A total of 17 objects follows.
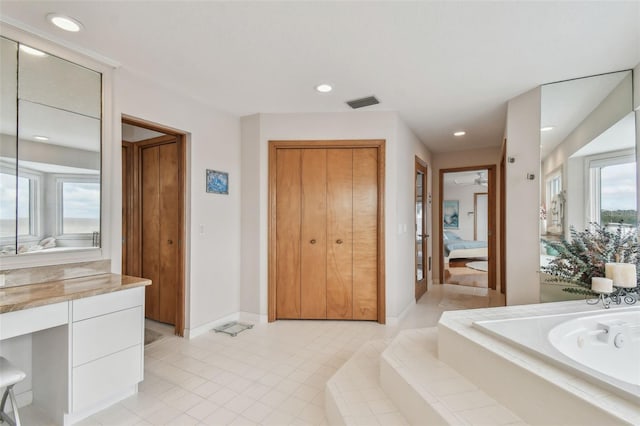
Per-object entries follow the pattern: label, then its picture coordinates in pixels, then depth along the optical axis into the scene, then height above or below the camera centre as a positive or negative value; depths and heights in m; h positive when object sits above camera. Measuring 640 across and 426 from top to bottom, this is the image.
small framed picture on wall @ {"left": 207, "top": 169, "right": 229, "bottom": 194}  3.31 +0.35
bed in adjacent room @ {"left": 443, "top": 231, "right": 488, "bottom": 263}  7.94 -0.89
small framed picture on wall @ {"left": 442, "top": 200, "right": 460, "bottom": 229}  10.07 +0.01
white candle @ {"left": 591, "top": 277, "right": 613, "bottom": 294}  2.19 -0.49
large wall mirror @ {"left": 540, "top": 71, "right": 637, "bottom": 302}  2.50 +0.46
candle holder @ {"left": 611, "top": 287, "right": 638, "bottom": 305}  2.29 -0.60
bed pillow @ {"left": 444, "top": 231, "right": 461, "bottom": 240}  9.18 -0.64
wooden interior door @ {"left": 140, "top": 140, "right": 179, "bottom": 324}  3.35 -0.13
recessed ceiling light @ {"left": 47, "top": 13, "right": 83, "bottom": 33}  1.84 +1.16
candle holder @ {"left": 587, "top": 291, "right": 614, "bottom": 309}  2.26 -0.63
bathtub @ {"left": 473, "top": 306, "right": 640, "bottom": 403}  1.82 -0.72
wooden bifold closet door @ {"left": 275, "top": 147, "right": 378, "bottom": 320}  3.53 -0.21
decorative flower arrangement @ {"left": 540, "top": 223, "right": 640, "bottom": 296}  2.34 -0.31
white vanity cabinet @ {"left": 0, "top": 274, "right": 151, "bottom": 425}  1.69 -0.76
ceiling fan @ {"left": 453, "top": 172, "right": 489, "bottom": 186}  8.01 +0.95
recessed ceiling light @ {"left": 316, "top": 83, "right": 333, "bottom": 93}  2.76 +1.13
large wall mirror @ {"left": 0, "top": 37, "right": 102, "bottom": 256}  1.90 +0.41
